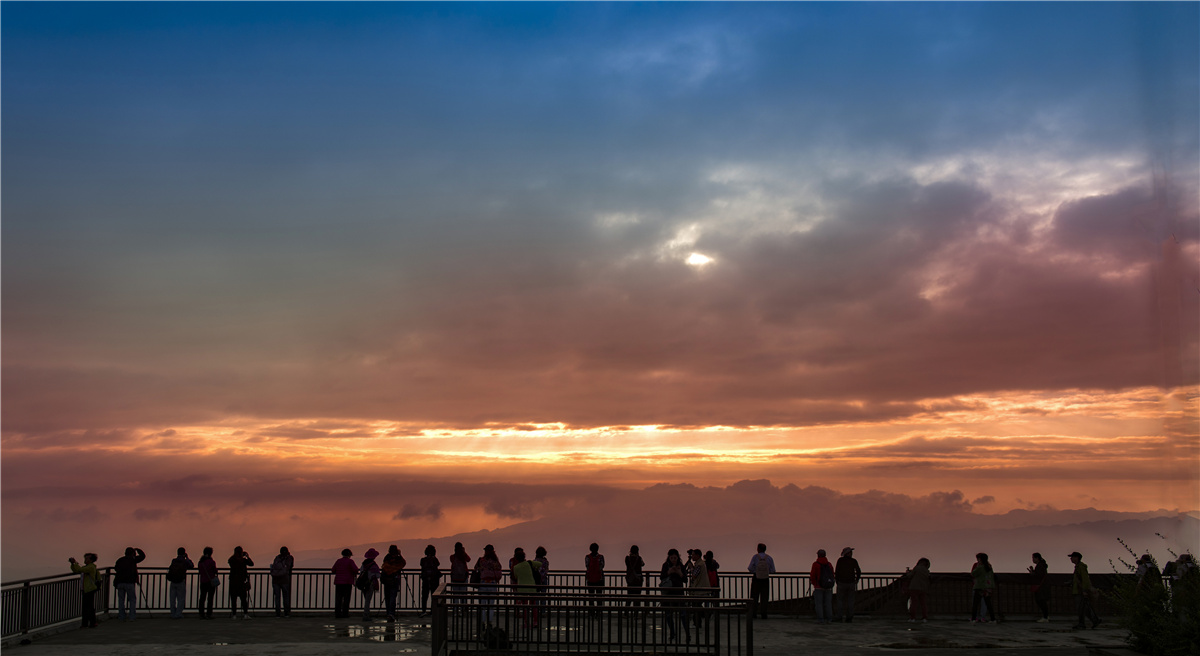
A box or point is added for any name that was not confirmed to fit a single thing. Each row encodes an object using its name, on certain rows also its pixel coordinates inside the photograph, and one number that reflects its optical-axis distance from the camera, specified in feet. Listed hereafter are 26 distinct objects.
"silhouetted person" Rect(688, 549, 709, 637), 73.67
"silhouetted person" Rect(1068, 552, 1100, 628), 78.28
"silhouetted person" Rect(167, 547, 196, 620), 80.48
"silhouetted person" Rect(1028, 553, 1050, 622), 79.87
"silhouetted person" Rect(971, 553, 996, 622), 80.69
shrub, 52.65
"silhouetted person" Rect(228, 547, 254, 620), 81.35
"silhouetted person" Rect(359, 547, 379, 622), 79.15
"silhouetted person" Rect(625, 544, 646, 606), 82.58
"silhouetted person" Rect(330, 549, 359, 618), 80.23
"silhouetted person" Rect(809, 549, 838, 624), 81.87
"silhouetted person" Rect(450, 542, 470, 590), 78.59
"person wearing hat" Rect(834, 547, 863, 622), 82.28
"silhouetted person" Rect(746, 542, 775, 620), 84.07
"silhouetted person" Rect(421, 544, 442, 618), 81.56
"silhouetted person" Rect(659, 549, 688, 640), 72.23
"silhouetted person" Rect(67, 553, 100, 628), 74.84
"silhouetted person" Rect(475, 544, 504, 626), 73.87
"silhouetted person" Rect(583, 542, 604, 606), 80.89
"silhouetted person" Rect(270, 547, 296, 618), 81.56
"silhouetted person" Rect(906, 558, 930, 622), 81.66
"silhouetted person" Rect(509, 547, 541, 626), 69.05
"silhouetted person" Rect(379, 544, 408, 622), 78.95
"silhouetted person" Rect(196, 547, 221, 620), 81.46
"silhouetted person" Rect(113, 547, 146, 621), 79.25
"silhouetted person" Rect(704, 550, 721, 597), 77.51
